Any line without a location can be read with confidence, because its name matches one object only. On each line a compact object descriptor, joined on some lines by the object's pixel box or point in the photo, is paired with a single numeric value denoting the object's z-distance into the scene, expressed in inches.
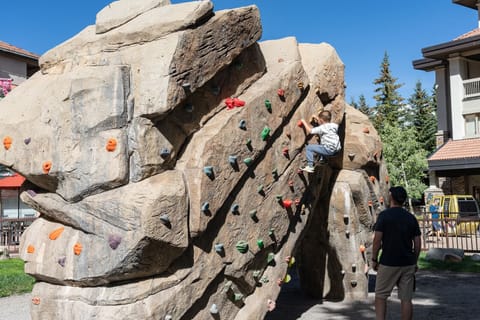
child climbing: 275.6
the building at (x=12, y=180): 744.3
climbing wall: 204.1
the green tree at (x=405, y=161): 1368.1
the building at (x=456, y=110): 1005.2
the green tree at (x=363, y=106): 2275.5
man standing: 237.9
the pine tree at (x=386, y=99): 1860.2
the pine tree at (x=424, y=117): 1763.0
